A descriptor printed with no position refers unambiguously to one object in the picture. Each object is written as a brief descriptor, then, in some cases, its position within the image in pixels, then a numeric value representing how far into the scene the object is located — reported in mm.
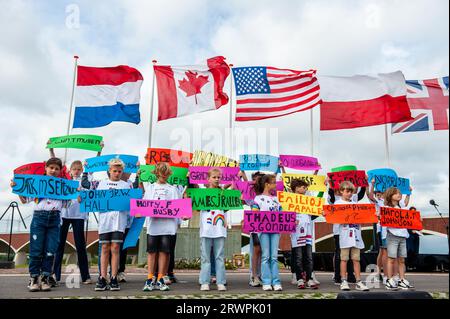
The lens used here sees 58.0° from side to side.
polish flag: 11367
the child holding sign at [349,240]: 6500
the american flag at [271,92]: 11312
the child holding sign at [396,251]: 6590
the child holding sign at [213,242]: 5879
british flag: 11664
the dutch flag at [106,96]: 10273
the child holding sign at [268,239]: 5996
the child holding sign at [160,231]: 5836
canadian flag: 11141
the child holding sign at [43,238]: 5613
